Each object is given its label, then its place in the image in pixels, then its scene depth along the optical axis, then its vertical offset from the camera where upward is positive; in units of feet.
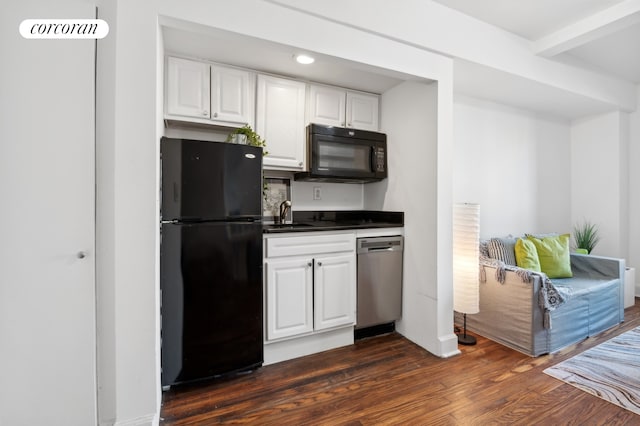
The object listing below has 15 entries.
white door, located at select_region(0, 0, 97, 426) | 4.20 -0.17
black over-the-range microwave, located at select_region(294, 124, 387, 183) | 8.47 +1.71
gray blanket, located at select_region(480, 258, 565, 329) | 7.31 -1.98
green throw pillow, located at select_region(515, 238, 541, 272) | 8.80 -1.25
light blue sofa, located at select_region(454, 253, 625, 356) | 7.36 -2.50
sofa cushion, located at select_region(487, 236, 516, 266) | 9.09 -1.12
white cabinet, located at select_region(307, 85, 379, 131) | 8.70 +3.16
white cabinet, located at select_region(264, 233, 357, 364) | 6.92 -1.94
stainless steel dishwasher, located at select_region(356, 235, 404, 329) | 7.99 -1.83
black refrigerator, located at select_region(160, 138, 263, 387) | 5.80 -0.94
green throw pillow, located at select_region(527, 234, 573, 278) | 9.39 -1.39
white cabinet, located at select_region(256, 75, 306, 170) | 8.01 +2.52
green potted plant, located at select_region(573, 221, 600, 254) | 12.14 -0.95
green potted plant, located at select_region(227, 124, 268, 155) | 7.12 +1.84
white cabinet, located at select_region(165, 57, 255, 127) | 7.00 +2.91
